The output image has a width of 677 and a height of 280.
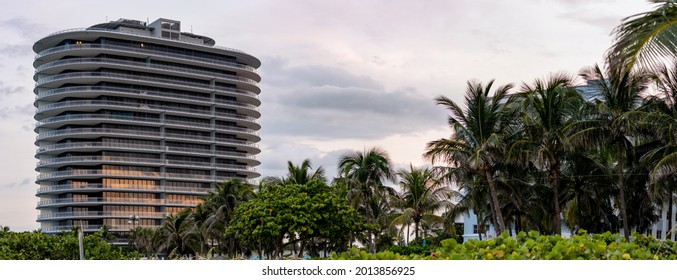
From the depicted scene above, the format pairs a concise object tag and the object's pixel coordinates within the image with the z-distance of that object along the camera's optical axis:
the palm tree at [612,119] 33.81
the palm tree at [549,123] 36.88
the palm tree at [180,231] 84.12
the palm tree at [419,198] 49.50
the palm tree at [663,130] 30.64
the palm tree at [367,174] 51.81
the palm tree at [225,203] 65.62
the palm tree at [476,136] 37.81
